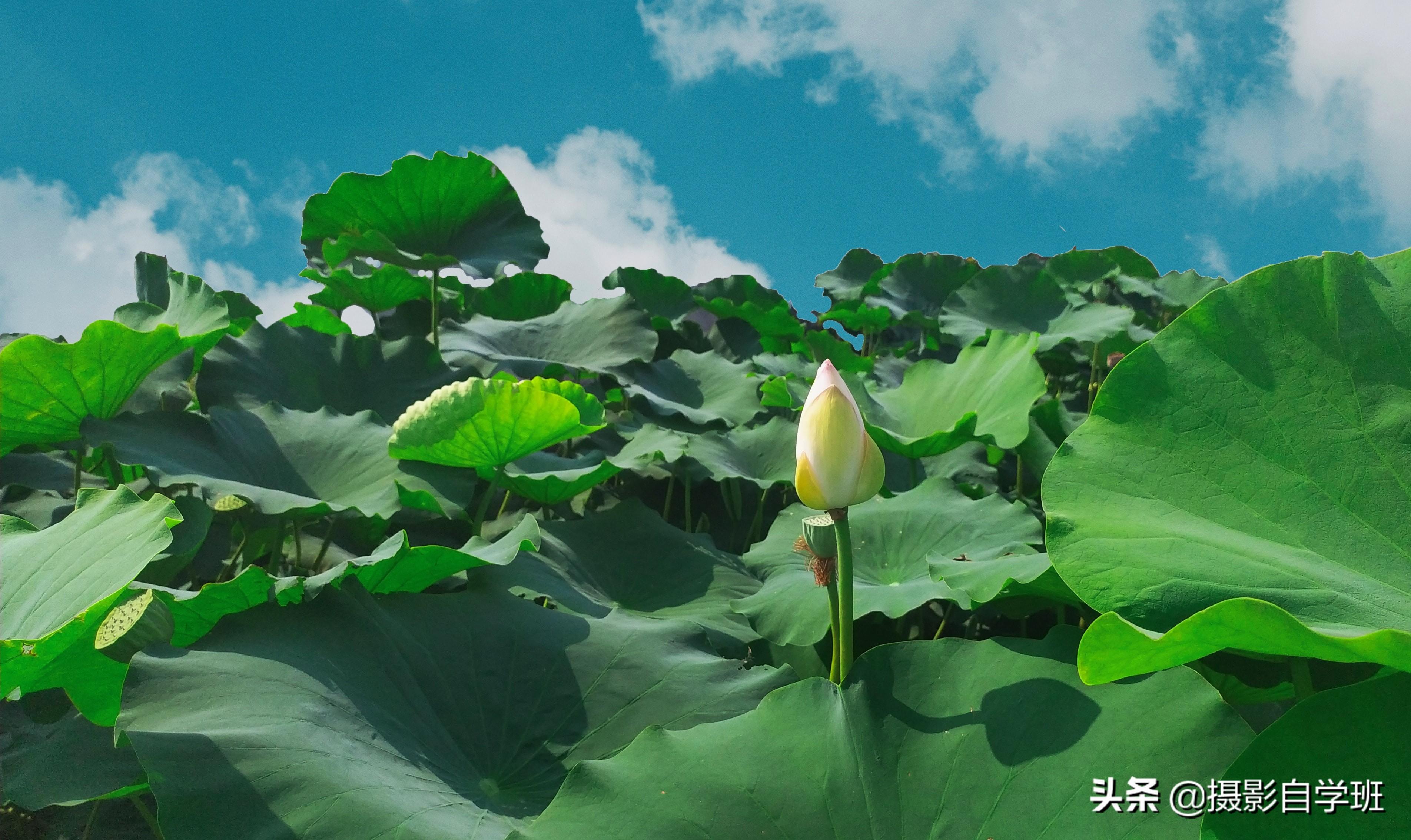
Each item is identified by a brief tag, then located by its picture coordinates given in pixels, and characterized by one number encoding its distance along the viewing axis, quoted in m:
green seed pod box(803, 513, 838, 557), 0.96
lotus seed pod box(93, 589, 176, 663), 1.01
